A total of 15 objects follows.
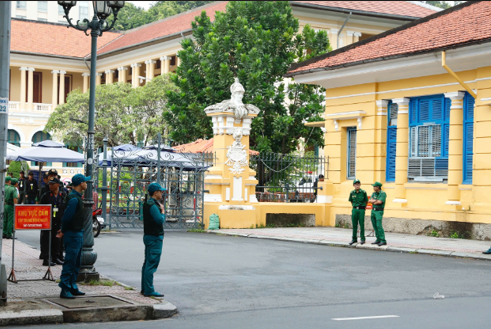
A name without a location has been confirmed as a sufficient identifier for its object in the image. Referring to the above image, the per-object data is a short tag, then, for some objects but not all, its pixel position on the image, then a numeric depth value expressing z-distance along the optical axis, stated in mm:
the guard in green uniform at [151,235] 9922
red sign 11031
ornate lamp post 11125
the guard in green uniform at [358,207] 17844
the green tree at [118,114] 46219
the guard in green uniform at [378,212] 17656
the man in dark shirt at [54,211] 13719
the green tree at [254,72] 30844
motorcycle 19266
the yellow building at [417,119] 19516
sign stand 10955
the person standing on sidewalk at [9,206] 17875
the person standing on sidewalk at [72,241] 9711
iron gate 21859
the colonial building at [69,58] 58031
